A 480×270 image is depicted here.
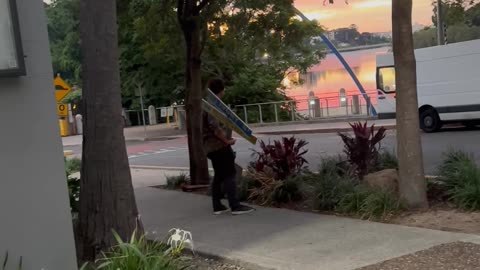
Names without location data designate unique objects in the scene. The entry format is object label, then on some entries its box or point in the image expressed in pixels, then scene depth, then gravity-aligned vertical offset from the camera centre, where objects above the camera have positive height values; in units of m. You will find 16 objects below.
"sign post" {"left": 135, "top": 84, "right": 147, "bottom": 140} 32.65 +0.33
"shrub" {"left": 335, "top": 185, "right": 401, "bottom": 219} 7.11 -1.46
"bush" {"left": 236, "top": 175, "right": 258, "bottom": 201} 9.09 -1.43
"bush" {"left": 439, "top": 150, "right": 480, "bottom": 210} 7.17 -1.33
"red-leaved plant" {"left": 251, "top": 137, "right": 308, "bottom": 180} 8.91 -1.06
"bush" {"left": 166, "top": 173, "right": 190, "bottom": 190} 11.62 -1.62
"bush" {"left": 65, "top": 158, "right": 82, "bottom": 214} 6.68 -0.97
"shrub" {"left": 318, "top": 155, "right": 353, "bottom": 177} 8.80 -1.25
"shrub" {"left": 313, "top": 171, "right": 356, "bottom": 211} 7.75 -1.37
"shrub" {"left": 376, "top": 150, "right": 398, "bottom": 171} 9.41 -1.29
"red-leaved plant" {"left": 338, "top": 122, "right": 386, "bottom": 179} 9.06 -1.03
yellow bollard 40.96 -1.51
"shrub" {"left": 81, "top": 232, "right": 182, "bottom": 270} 4.44 -1.17
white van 18.78 -0.38
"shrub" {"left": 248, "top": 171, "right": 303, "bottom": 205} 8.59 -1.46
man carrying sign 7.80 -0.84
